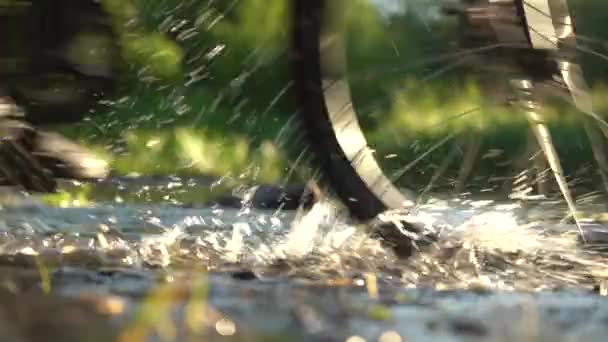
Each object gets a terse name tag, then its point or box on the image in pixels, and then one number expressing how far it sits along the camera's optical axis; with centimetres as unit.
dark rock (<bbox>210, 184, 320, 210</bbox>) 531
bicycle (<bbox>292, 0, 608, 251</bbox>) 422
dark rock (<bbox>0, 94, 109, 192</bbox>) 461
